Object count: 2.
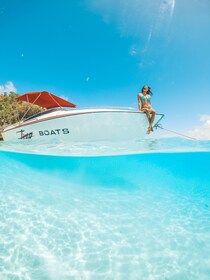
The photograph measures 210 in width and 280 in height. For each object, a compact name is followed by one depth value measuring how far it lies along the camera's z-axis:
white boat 7.99
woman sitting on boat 8.32
